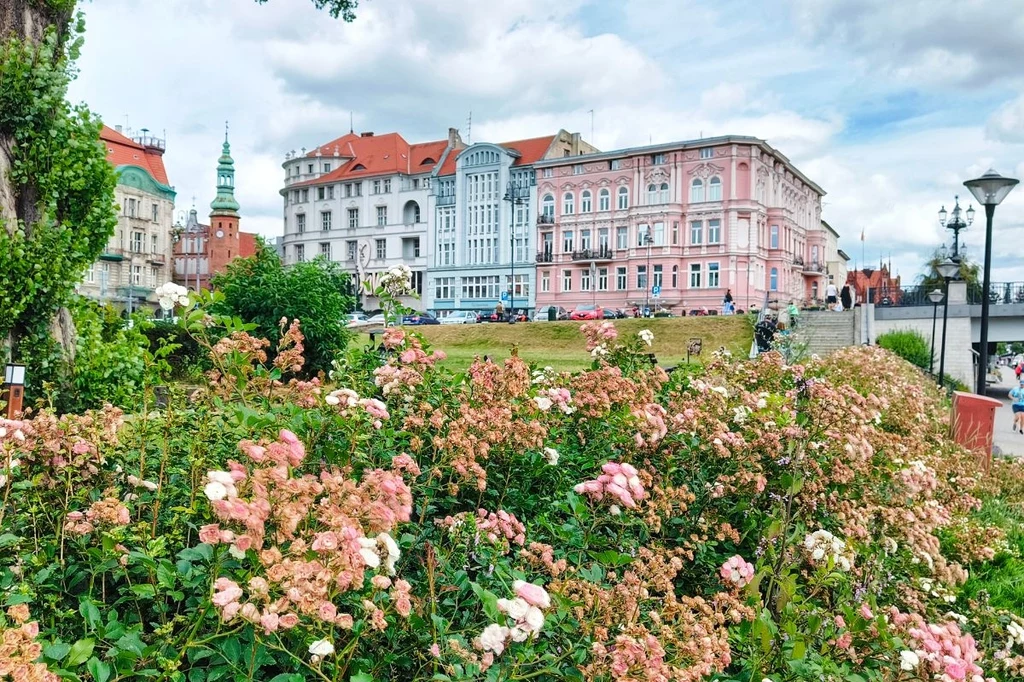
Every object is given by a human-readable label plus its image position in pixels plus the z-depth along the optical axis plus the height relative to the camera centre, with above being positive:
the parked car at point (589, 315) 45.82 -0.73
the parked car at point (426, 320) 50.88 -1.26
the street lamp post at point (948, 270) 25.95 +1.21
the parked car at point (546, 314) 60.81 -0.88
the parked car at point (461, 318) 53.22 -1.12
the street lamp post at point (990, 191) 13.66 +2.00
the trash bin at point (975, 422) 10.67 -1.61
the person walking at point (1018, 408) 19.83 -2.59
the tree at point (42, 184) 7.66 +1.15
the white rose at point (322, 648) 1.91 -0.84
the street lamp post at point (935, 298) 28.87 +0.29
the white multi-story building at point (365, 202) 72.50 +9.27
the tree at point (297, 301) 16.25 -0.02
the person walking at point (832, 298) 46.08 +0.42
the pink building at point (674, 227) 56.12 +5.71
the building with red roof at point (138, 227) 68.38 +6.40
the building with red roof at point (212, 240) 87.69 +6.58
